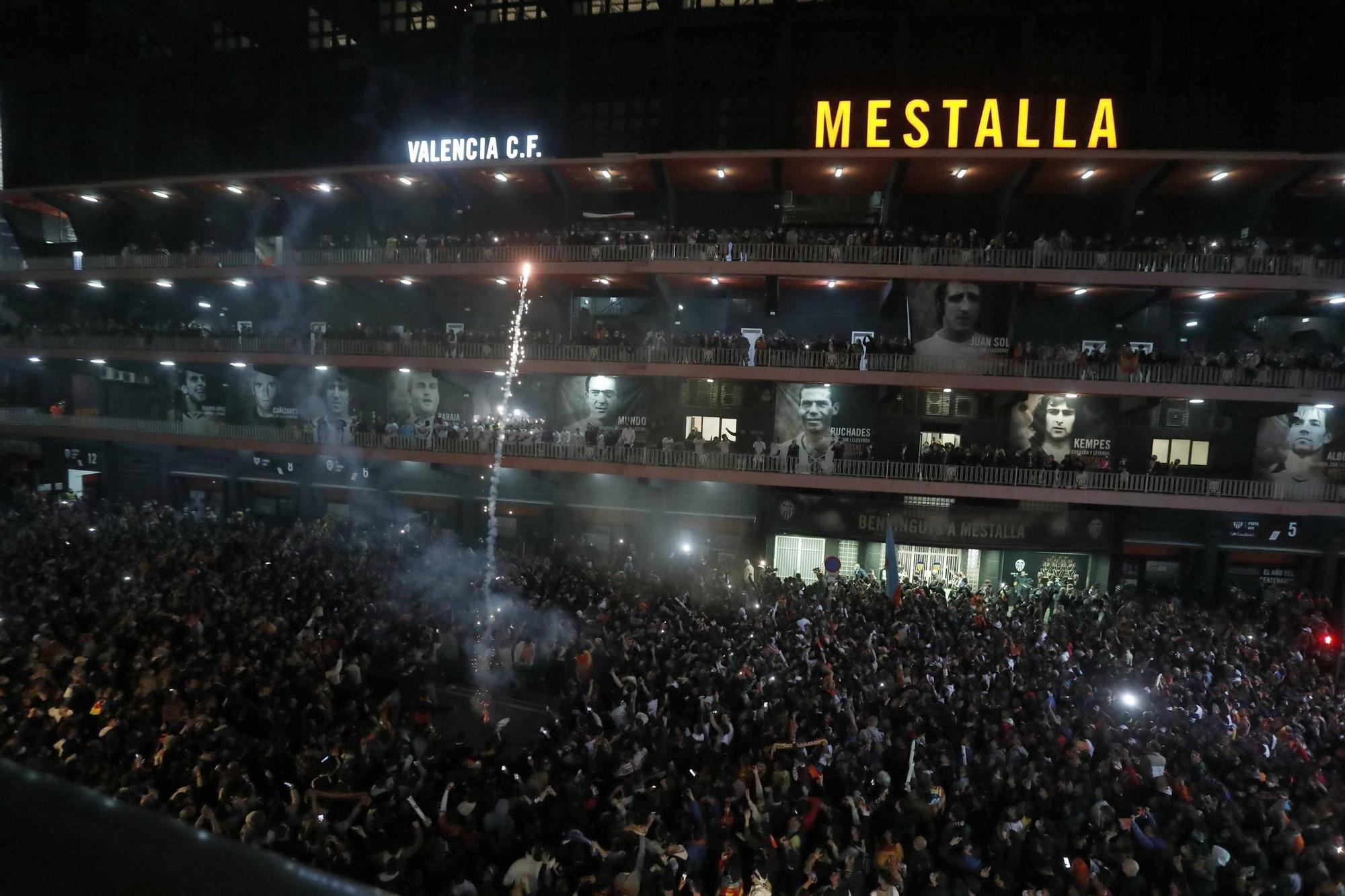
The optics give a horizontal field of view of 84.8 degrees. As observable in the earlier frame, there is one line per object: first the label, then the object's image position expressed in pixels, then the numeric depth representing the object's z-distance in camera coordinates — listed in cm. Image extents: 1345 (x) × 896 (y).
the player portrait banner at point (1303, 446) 2059
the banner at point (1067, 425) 2134
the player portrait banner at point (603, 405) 2361
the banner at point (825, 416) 2234
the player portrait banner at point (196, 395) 2828
